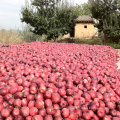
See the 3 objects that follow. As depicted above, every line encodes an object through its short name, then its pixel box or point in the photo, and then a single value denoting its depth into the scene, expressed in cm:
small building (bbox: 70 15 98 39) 2403
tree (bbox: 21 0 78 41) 1483
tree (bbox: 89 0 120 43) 1445
